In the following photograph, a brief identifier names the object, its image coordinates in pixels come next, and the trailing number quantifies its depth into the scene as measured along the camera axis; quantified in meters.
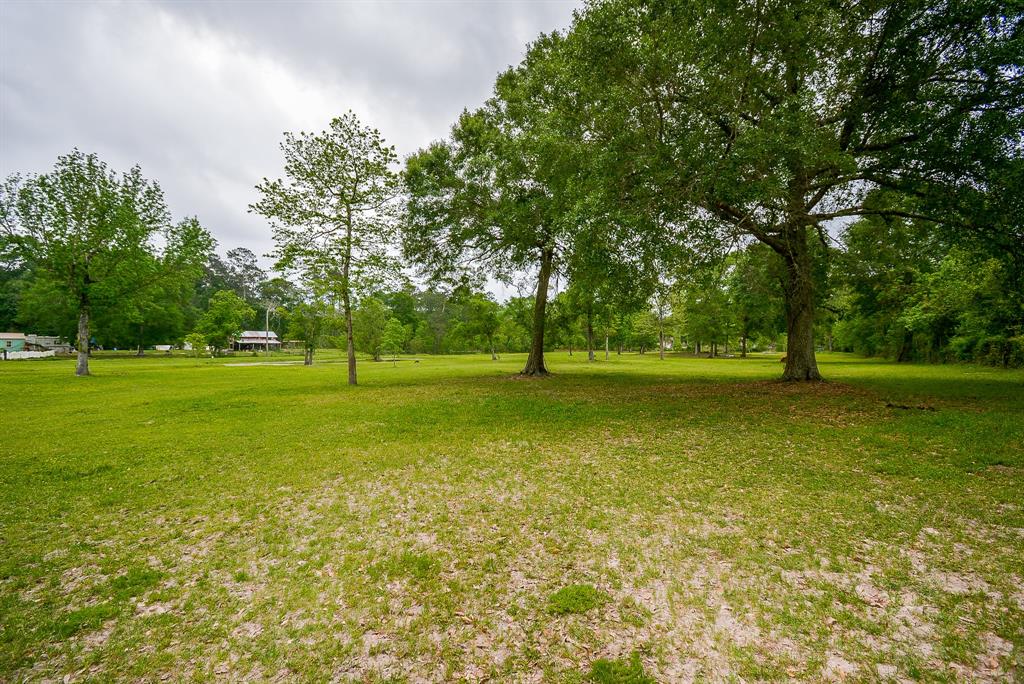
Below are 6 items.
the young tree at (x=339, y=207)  19.95
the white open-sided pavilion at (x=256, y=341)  86.06
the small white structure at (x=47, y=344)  58.60
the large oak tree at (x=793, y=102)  9.75
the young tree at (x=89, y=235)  23.83
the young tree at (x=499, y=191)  17.25
